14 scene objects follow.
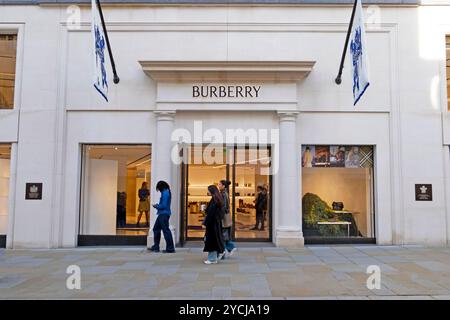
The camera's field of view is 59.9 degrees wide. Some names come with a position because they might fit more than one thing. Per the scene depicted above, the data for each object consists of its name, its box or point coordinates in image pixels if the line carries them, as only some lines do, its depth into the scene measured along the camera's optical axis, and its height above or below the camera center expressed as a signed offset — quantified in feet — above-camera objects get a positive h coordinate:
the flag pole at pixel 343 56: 31.83 +11.93
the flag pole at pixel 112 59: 31.48 +11.47
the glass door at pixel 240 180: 36.40 +1.30
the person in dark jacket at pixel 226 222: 28.30 -2.04
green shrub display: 36.11 -1.93
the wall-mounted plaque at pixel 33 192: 34.35 +0.00
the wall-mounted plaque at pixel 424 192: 34.94 +0.39
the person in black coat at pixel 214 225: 26.61 -2.11
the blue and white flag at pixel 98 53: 29.84 +11.07
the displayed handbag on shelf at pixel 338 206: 36.58 -0.98
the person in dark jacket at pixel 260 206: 36.73 -1.07
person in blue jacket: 31.22 -1.56
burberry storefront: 34.78 +5.98
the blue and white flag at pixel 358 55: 29.07 +10.95
